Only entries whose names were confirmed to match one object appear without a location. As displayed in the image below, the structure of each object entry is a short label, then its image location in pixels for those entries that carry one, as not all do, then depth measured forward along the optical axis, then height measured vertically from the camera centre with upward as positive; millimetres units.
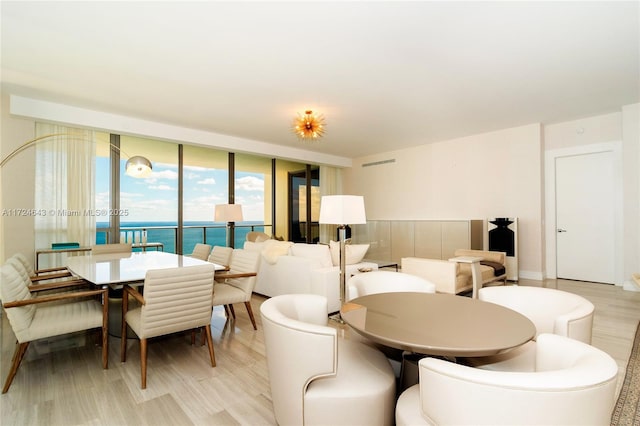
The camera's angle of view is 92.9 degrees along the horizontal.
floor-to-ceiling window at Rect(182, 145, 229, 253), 6156 +488
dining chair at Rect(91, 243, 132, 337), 3174 -999
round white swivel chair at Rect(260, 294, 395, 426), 1333 -798
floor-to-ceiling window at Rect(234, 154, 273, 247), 6941 +533
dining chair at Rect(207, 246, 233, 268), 3775 -516
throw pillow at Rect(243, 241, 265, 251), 4414 -465
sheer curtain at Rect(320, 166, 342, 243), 8453 +816
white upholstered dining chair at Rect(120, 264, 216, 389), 2145 -659
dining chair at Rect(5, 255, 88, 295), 2518 -577
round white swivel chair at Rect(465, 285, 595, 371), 1522 -578
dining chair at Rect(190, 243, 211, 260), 4117 -499
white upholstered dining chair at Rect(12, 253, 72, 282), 2889 -586
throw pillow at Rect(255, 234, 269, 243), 5797 -452
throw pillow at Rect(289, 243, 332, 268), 3736 -487
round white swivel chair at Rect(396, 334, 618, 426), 857 -537
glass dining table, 2451 -502
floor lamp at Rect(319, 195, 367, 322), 2609 +29
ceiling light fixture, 4582 +1362
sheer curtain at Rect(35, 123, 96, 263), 4562 +454
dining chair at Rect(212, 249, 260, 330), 3022 -738
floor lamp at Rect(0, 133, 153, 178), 3439 +553
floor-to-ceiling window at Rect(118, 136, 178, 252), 5426 +373
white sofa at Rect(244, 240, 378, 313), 3590 -679
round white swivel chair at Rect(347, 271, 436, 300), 2277 -536
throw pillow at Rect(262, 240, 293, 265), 4138 -499
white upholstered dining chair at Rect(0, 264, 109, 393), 2053 -764
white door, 5027 -76
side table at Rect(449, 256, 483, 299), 3690 -715
